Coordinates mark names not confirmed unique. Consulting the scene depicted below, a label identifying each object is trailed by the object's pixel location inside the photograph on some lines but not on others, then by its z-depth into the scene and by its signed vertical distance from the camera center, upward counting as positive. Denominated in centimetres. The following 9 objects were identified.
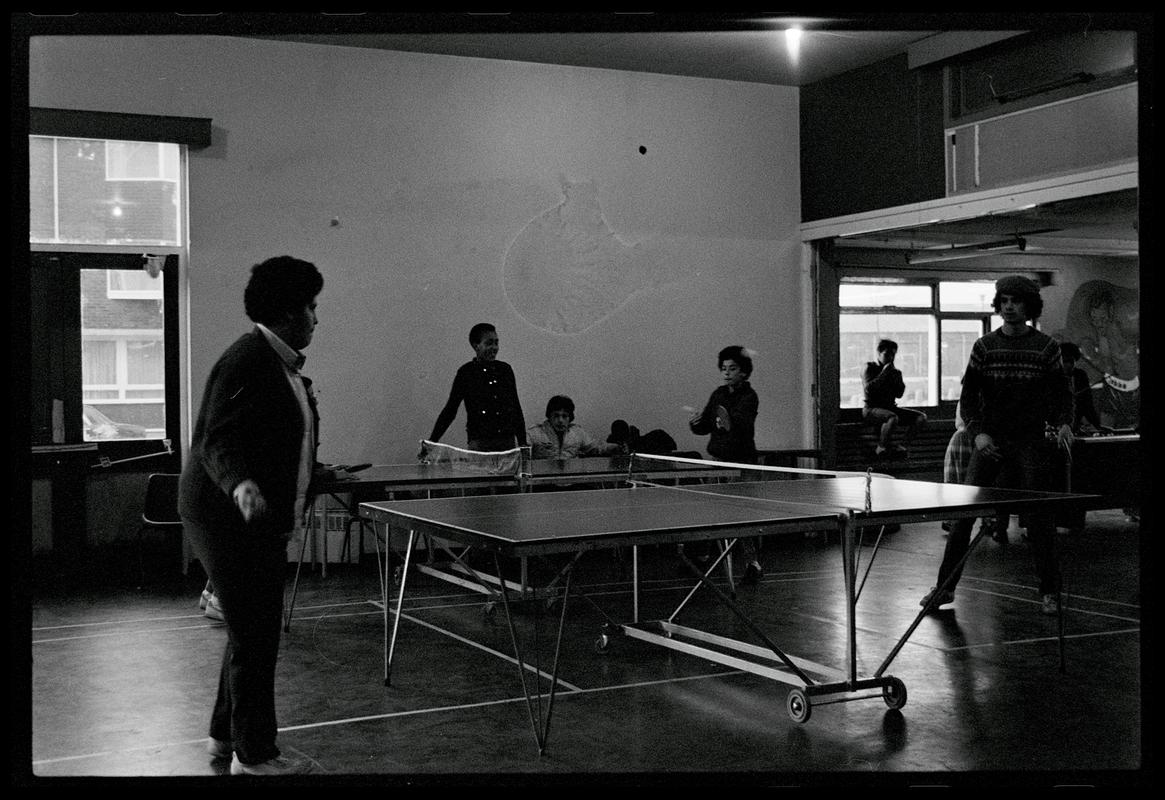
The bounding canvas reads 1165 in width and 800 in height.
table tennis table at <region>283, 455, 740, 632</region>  638 -47
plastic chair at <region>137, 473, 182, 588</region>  796 -73
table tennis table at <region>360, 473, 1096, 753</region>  408 -46
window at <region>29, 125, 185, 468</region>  831 +63
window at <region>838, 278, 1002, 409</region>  1347 +57
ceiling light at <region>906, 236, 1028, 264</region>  1226 +128
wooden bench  1220 -69
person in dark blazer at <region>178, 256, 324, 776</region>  367 -32
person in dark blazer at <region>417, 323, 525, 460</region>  812 -10
